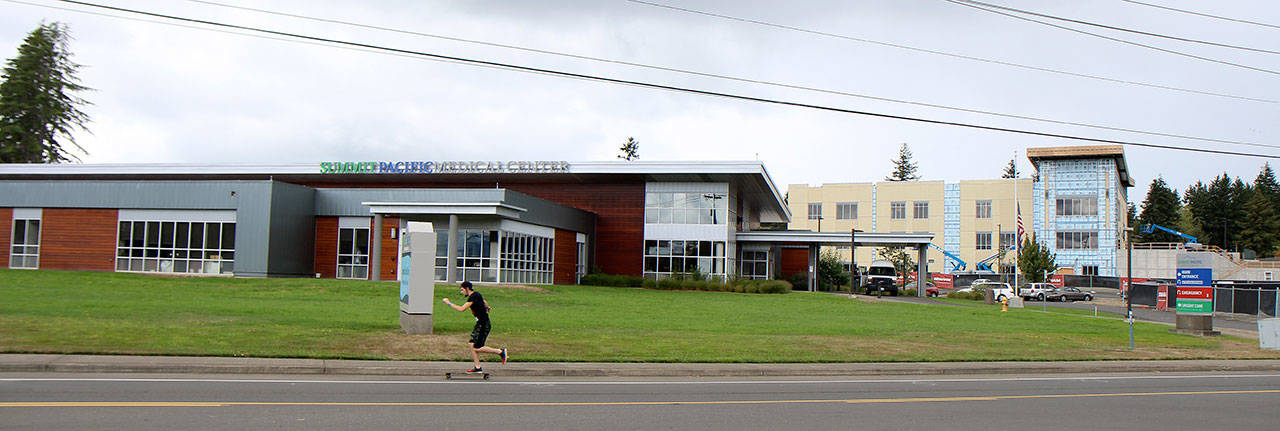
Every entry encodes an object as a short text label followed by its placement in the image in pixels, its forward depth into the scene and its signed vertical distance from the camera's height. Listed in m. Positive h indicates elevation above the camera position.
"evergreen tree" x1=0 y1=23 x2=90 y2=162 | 71.69 +12.25
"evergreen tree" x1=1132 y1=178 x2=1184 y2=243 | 124.56 +9.44
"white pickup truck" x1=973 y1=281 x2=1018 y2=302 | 54.56 -1.14
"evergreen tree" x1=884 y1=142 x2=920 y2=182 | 130.38 +15.25
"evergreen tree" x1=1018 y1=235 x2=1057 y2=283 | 73.88 +0.96
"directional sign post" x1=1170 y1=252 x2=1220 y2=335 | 26.67 -0.49
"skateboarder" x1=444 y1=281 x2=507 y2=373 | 13.67 -0.96
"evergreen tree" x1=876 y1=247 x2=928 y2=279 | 79.12 +1.11
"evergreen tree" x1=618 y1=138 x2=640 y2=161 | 113.81 +14.75
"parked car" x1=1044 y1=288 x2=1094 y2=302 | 62.97 -1.50
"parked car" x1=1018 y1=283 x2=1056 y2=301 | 62.47 -1.33
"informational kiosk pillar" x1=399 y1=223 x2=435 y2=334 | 17.80 -0.49
